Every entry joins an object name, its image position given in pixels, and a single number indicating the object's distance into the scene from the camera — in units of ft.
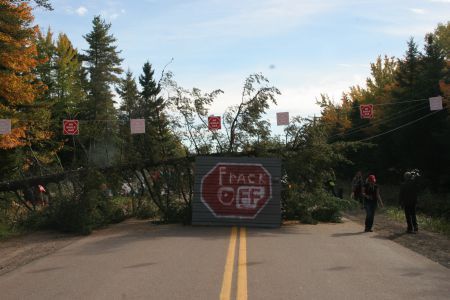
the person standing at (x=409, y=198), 48.96
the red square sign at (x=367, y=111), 77.97
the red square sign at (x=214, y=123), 58.18
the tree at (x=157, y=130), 58.18
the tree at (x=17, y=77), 75.97
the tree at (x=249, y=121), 58.39
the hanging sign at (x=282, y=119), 57.31
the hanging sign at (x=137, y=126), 55.33
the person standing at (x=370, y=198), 48.70
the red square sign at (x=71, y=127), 71.56
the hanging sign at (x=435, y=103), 71.97
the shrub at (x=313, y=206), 55.52
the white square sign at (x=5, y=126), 60.08
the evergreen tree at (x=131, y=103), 66.18
